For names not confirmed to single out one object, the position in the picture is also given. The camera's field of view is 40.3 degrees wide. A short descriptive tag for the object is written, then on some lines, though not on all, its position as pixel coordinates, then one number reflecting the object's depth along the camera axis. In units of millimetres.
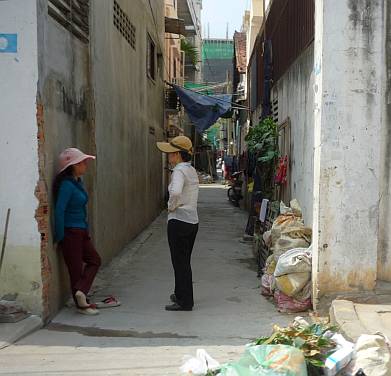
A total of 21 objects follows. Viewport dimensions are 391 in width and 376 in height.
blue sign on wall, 4781
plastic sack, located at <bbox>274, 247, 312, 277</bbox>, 5250
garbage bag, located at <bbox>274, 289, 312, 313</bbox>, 5258
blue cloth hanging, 15500
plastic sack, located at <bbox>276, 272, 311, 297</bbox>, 5246
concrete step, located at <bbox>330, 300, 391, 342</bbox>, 4180
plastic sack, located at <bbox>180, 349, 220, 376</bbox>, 3311
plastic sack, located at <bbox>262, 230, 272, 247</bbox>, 6538
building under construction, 52688
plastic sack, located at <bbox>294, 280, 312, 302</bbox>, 5254
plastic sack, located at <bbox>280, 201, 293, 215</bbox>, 6688
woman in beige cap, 5457
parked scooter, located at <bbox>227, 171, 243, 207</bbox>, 17734
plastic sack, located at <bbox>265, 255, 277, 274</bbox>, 5865
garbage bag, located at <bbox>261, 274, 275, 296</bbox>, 5815
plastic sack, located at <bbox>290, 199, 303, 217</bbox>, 6594
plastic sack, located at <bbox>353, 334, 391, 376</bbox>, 3291
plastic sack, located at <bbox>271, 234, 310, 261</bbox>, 5781
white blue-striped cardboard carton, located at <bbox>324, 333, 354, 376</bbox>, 3227
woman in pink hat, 5215
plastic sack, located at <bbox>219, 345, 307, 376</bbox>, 3067
